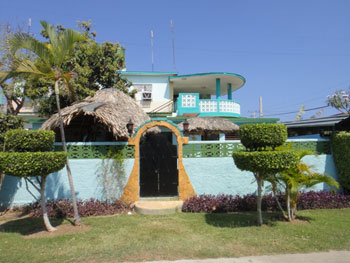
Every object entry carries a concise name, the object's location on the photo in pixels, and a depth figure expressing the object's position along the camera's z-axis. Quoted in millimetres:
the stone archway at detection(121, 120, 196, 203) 7609
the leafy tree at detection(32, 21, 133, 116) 10820
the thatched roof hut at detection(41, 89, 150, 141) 7328
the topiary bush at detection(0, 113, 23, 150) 7035
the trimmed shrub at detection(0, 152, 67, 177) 4961
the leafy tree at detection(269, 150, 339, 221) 5914
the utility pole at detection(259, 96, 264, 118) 31416
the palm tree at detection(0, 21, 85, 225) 5688
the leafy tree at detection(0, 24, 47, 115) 10812
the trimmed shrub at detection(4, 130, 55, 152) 5191
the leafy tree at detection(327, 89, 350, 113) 19266
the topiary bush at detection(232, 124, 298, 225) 5188
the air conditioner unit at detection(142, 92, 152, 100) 16855
